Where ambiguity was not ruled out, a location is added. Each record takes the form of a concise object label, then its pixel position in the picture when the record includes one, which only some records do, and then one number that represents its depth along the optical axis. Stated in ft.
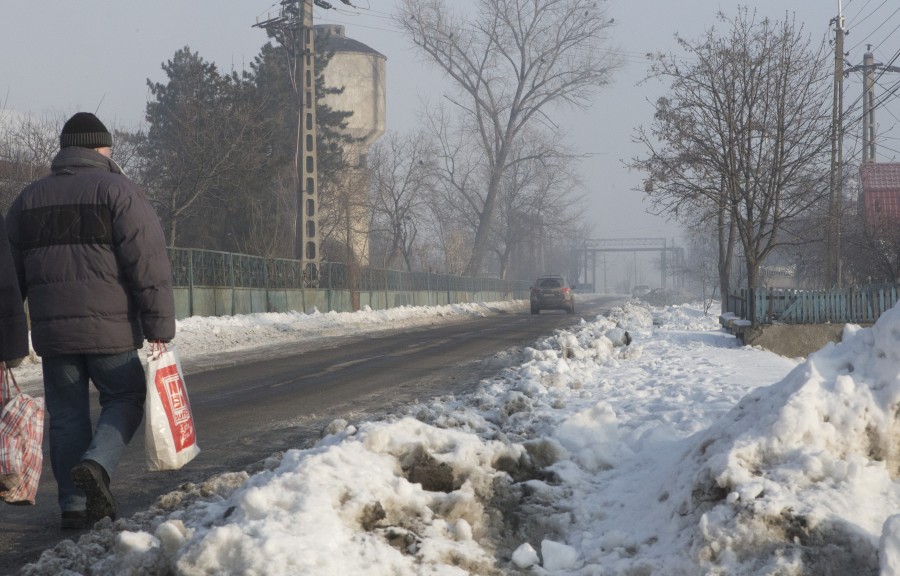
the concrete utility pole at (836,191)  65.90
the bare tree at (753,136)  60.80
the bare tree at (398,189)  180.04
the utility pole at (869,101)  112.78
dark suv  133.18
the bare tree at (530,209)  208.95
